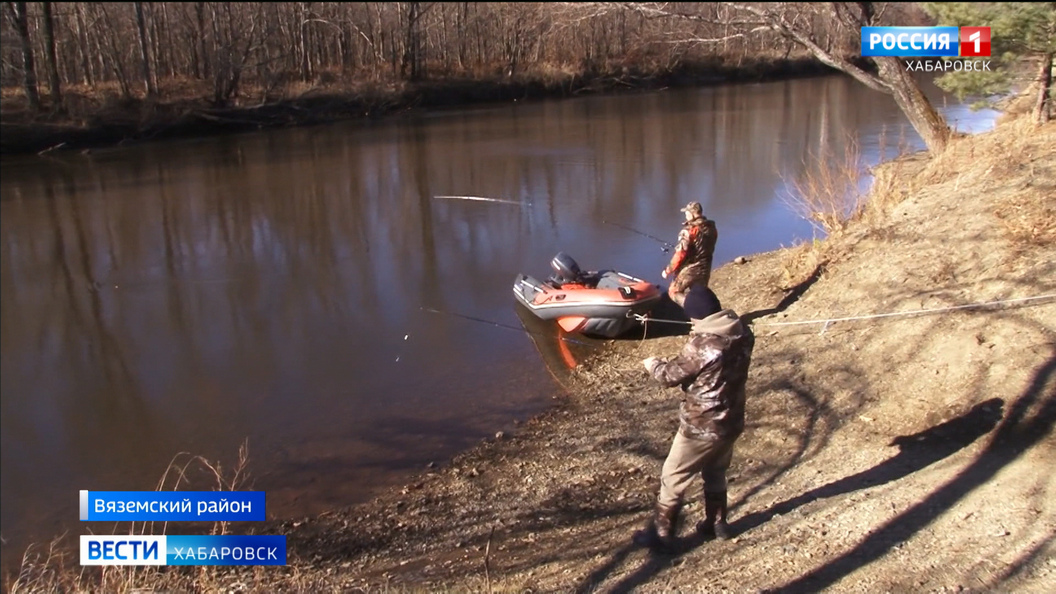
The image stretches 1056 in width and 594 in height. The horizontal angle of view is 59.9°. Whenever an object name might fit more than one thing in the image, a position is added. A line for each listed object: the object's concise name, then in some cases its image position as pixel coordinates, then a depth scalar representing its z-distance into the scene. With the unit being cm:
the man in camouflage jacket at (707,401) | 385
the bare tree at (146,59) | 2962
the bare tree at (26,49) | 2656
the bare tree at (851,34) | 1014
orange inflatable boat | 878
